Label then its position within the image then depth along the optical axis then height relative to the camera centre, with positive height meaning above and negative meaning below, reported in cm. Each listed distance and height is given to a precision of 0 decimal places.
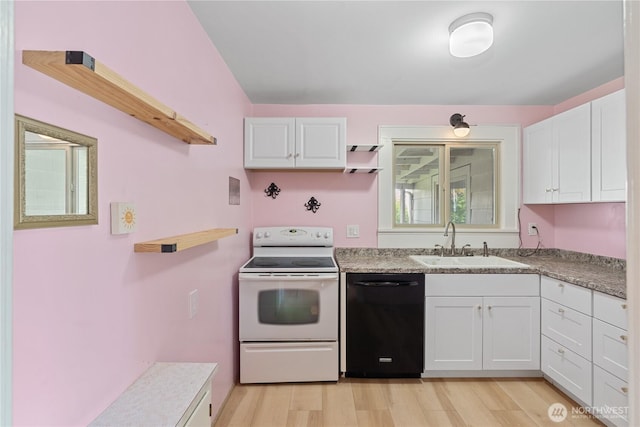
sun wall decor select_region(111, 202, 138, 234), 97 -2
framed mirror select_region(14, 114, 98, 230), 66 +9
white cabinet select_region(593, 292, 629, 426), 169 -84
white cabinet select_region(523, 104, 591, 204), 222 +44
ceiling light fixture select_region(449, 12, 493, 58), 158 +96
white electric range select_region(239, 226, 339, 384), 226 -83
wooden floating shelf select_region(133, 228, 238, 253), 107 -12
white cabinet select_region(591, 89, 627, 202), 196 +44
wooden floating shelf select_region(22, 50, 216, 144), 66 +34
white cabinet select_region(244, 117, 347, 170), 264 +62
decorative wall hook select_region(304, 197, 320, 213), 295 +8
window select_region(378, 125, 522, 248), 294 +23
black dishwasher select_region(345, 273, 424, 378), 230 -84
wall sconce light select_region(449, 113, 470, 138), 272 +79
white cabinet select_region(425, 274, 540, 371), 231 -83
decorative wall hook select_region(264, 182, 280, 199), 293 +21
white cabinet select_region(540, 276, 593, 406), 190 -83
